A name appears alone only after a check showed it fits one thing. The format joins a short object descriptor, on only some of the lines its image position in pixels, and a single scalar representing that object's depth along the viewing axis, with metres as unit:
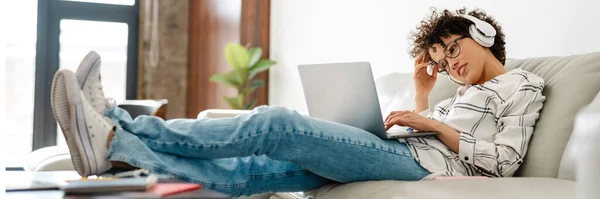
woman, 1.55
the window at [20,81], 6.12
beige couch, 1.55
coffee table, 1.00
